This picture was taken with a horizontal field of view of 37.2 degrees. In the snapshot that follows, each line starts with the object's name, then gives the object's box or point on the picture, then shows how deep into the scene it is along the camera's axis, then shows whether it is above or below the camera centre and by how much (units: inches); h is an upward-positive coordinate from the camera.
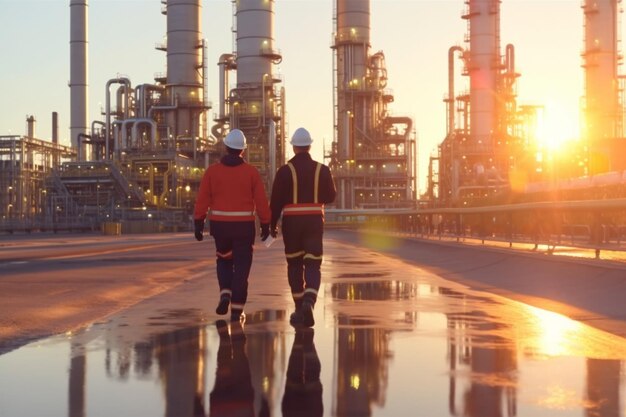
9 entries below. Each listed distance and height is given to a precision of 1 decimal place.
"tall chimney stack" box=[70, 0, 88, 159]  3417.8 +584.2
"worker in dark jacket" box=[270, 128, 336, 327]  355.6 +4.1
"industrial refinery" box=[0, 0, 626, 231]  2834.6 +308.7
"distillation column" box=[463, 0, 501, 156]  2967.5 +516.7
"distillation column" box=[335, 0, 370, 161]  3307.1 +601.9
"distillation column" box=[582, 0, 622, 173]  2790.4 +456.9
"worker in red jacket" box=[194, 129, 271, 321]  353.1 +2.2
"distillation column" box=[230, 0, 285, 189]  3149.6 +455.6
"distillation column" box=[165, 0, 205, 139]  3329.2 +545.0
